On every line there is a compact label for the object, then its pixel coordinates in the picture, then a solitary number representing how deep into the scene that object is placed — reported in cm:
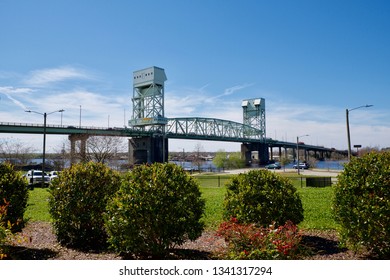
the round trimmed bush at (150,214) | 645
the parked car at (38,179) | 3098
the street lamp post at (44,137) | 2824
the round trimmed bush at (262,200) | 774
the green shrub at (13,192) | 808
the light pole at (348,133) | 2075
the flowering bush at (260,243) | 483
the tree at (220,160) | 8536
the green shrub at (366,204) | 632
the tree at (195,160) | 8938
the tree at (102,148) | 4585
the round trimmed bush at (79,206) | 809
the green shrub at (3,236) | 567
